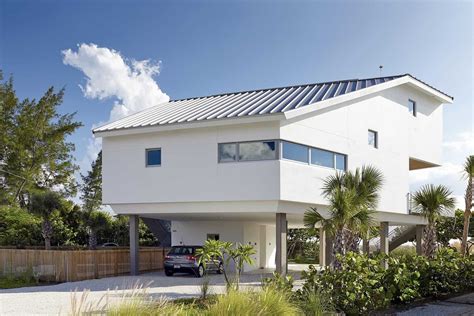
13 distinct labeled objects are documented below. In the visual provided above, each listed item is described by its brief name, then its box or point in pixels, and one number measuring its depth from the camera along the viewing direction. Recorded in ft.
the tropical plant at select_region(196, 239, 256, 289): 45.44
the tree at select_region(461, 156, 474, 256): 78.02
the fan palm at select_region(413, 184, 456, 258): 69.67
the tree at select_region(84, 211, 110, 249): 100.68
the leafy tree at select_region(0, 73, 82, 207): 122.01
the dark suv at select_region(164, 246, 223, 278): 75.82
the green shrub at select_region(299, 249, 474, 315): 39.88
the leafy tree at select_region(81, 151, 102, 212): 154.61
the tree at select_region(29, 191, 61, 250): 89.20
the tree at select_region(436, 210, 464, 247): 130.31
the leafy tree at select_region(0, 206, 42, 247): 110.42
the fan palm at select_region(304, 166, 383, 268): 50.01
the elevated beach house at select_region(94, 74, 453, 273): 65.67
